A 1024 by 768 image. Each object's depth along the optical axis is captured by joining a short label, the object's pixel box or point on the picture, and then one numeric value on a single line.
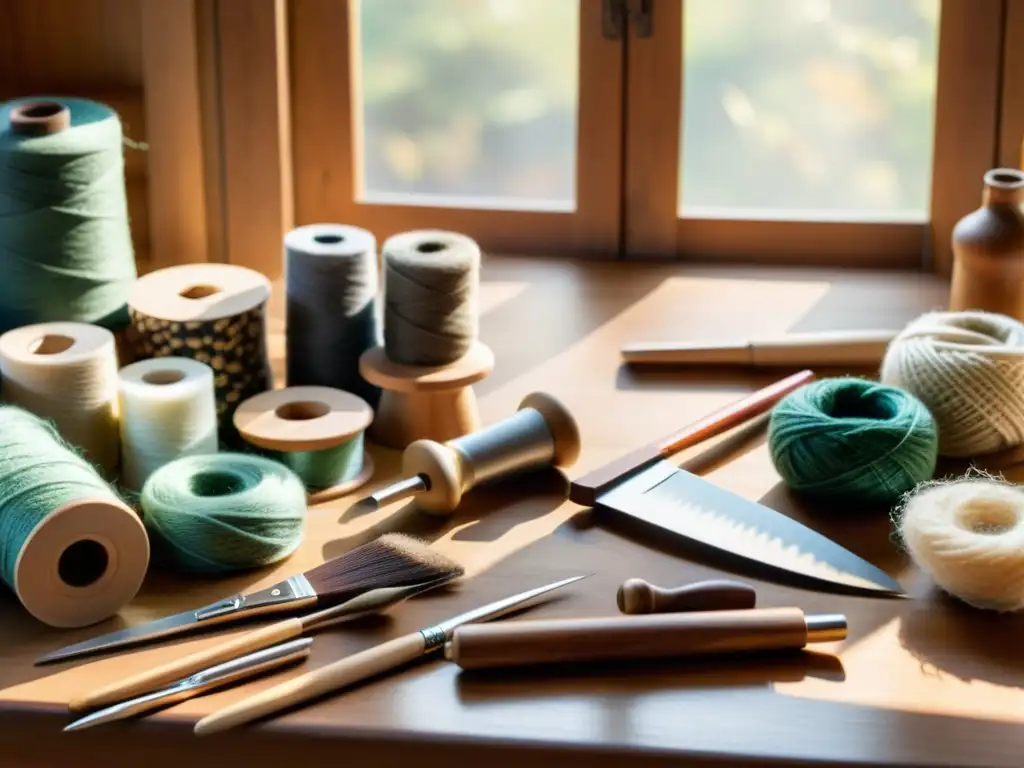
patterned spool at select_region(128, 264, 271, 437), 1.13
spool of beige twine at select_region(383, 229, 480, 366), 1.12
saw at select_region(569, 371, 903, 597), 1.03
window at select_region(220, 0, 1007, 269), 1.32
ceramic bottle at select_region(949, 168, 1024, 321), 1.19
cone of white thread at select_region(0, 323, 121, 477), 1.08
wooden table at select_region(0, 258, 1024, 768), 0.93
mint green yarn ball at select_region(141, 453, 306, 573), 1.03
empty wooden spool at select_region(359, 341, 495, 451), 1.13
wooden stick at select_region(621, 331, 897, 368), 1.22
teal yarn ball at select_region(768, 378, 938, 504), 1.07
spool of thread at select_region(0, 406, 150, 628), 0.98
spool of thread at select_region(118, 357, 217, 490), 1.08
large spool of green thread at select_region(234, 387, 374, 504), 1.09
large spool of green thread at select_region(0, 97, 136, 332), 1.13
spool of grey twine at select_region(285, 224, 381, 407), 1.15
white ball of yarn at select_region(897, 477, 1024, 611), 0.99
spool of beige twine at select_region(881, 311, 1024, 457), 1.11
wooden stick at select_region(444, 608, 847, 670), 0.96
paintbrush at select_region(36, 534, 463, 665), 0.99
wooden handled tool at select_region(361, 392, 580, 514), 1.08
